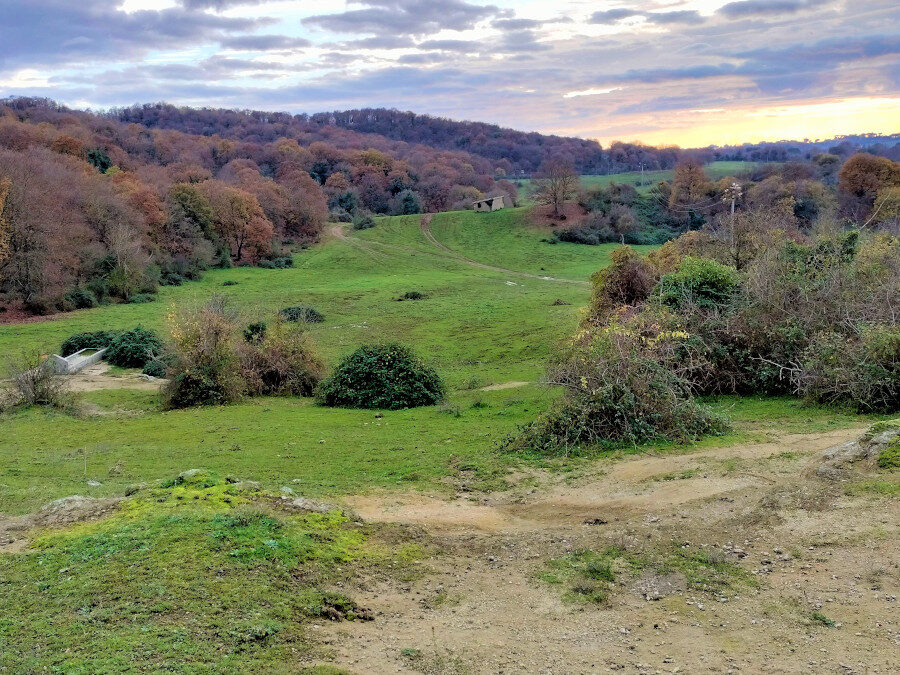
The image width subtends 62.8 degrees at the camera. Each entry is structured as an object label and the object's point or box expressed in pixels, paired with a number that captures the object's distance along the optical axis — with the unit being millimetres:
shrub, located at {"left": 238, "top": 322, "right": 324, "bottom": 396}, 27703
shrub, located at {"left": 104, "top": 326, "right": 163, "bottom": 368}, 34906
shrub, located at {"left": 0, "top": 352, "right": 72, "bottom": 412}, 25250
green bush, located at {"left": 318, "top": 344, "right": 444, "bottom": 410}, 24672
